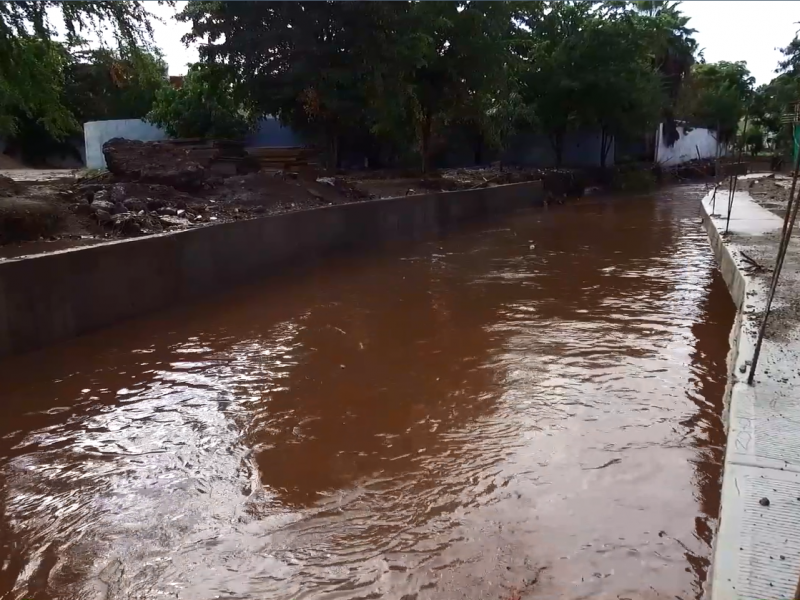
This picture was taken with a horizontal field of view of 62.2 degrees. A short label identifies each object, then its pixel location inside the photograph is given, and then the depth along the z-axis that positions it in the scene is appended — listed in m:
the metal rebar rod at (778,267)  4.95
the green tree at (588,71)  26.06
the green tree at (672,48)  34.94
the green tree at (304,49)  15.55
